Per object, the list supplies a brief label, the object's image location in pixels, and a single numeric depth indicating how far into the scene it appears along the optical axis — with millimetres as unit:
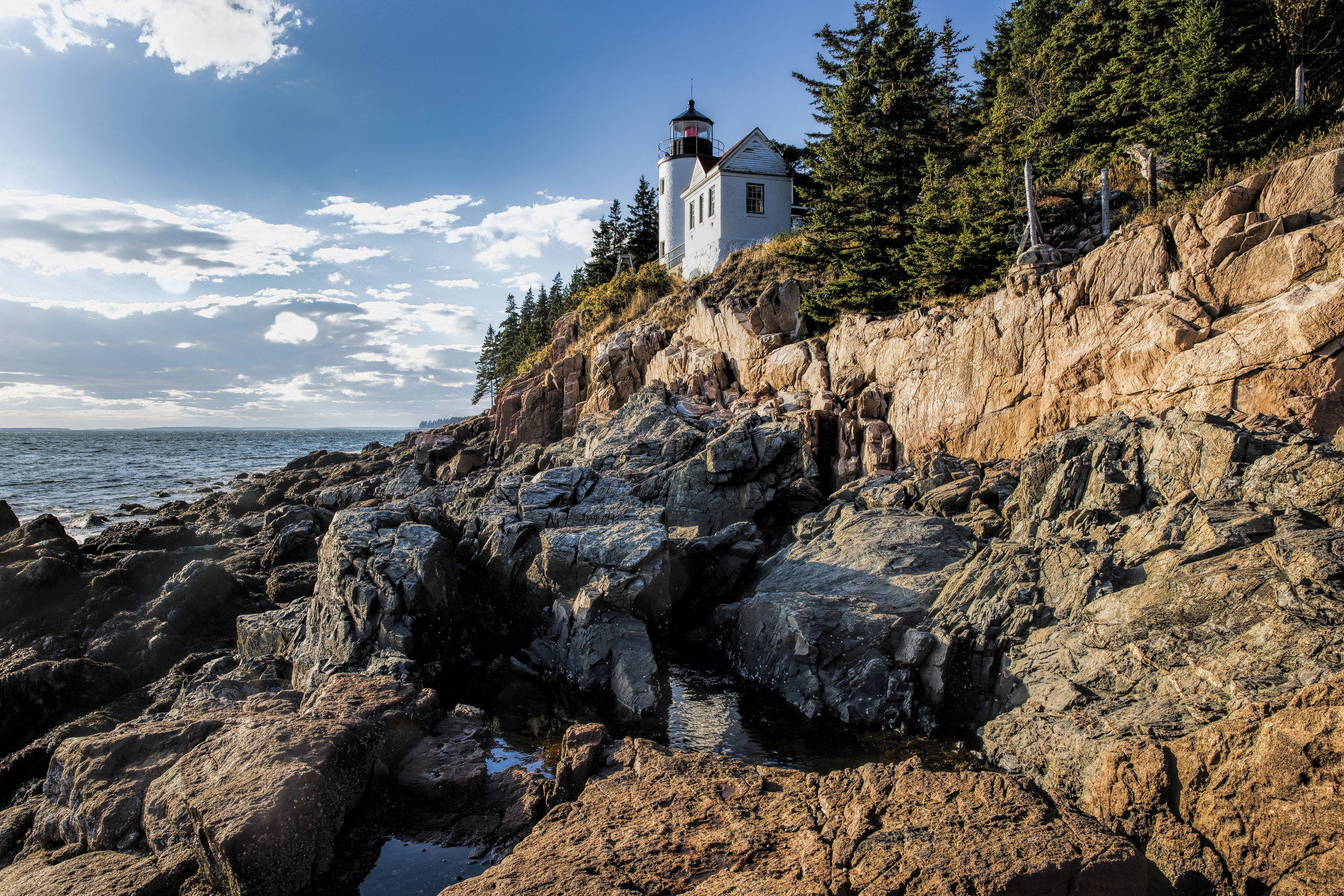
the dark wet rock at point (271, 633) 13445
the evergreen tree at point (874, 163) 25766
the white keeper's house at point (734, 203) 39938
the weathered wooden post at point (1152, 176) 19469
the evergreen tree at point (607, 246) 56969
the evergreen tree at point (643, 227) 54875
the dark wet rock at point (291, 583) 17281
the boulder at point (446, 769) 8492
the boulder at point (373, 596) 12461
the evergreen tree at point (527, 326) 70062
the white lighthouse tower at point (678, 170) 46562
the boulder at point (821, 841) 5484
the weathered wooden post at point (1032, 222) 19750
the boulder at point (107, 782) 7535
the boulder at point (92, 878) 6613
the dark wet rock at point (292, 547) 19980
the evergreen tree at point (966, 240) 21281
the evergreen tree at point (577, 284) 66188
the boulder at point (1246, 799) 6168
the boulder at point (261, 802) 6648
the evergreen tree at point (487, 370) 84000
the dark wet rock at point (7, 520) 21938
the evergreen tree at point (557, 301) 67500
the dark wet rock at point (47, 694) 10859
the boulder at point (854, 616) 11070
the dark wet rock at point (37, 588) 15258
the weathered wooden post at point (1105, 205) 19344
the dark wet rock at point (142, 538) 22375
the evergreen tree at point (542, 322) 67625
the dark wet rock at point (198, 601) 14766
